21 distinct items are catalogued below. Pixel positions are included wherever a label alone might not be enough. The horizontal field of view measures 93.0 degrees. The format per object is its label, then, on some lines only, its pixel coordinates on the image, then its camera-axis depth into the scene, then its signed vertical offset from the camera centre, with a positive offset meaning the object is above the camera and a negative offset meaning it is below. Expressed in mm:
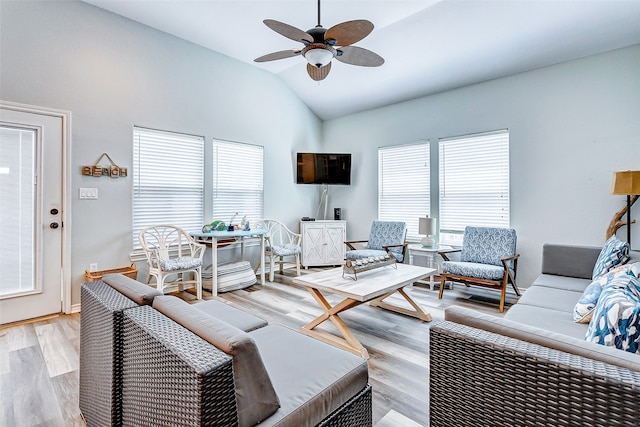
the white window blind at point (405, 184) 4879 +451
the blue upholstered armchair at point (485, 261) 3414 -625
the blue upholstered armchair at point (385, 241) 4539 -475
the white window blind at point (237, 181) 4668 +488
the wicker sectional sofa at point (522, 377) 833 -516
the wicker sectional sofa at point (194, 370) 812 -559
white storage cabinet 5332 -554
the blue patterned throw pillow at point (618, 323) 1130 -436
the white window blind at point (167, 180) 3863 +428
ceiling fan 2248 +1349
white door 2953 -30
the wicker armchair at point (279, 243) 4656 -553
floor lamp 2840 +272
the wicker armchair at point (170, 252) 3537 -532
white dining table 3924 -345
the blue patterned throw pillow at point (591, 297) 1726 -515
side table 4224 -586
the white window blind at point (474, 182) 4113 +417
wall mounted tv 5602 +797
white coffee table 2459 -652
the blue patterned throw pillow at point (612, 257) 2350 -361
